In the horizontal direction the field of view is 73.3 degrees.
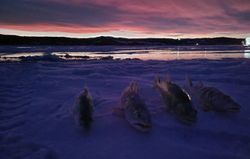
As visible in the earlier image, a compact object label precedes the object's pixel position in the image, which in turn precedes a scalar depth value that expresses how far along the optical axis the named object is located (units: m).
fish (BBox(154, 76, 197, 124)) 2.83
